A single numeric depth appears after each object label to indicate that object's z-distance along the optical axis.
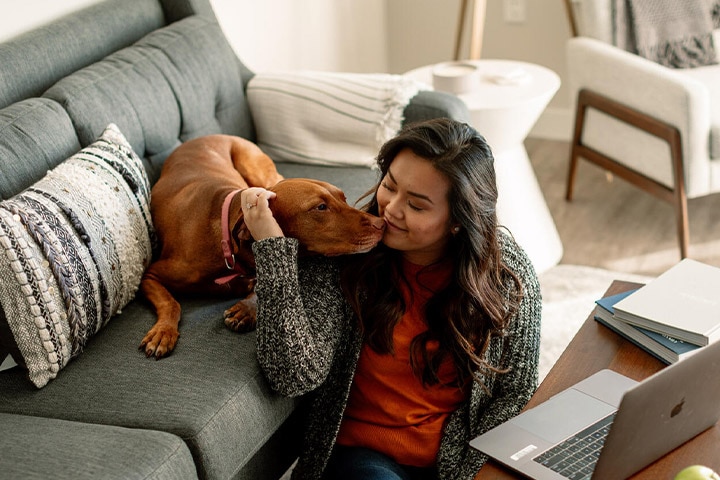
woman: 1.50
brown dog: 1.65
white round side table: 2.76
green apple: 1.05
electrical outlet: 4.04
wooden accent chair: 2.78
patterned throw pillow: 1.59
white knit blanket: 2.54
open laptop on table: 1.12
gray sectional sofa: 1.45
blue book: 1.46
